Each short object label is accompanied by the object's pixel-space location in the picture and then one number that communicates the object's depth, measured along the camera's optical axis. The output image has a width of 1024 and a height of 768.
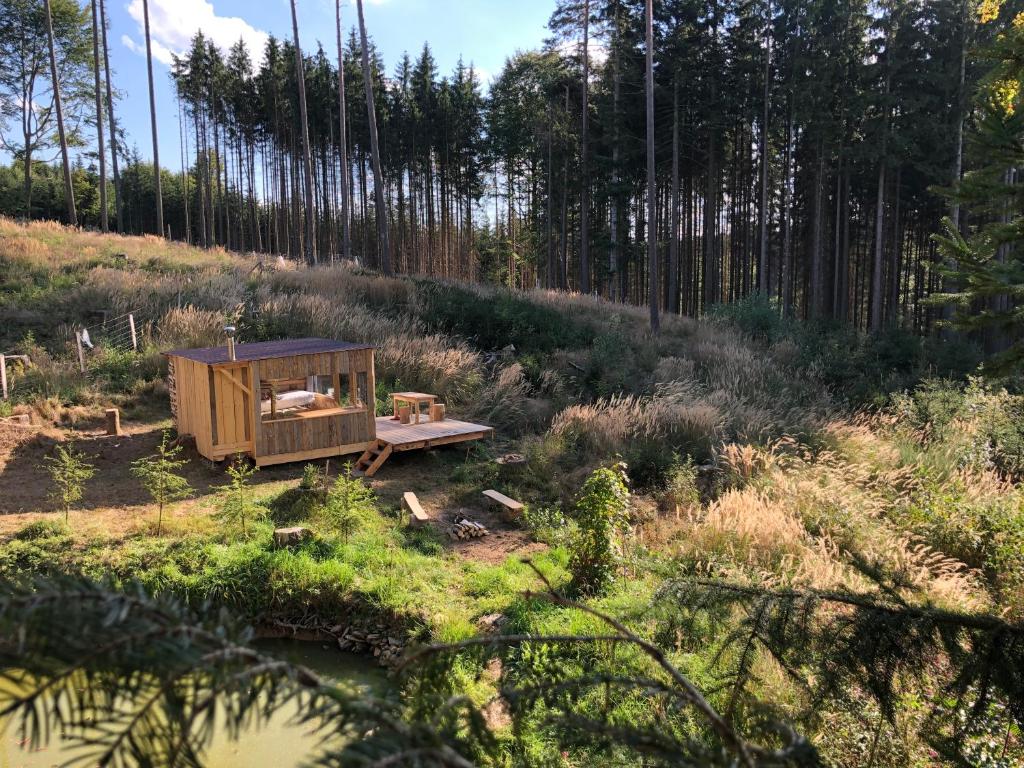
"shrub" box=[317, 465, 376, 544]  7.61
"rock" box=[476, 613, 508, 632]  5.94
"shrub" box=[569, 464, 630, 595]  6.39
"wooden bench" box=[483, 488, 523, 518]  8.65
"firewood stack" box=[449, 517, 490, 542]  8.05
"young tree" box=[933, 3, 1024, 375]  2.79
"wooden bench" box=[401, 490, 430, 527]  8.20
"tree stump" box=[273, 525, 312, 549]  7.16
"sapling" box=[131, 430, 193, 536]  7.64
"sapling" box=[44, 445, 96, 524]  7.77
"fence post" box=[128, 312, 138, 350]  13.61
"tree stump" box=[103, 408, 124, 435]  10.66
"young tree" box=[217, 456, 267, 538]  7.55
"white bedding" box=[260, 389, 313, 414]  11.21
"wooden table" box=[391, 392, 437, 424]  11.62
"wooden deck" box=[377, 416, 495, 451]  10.38
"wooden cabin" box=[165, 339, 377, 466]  9.59
